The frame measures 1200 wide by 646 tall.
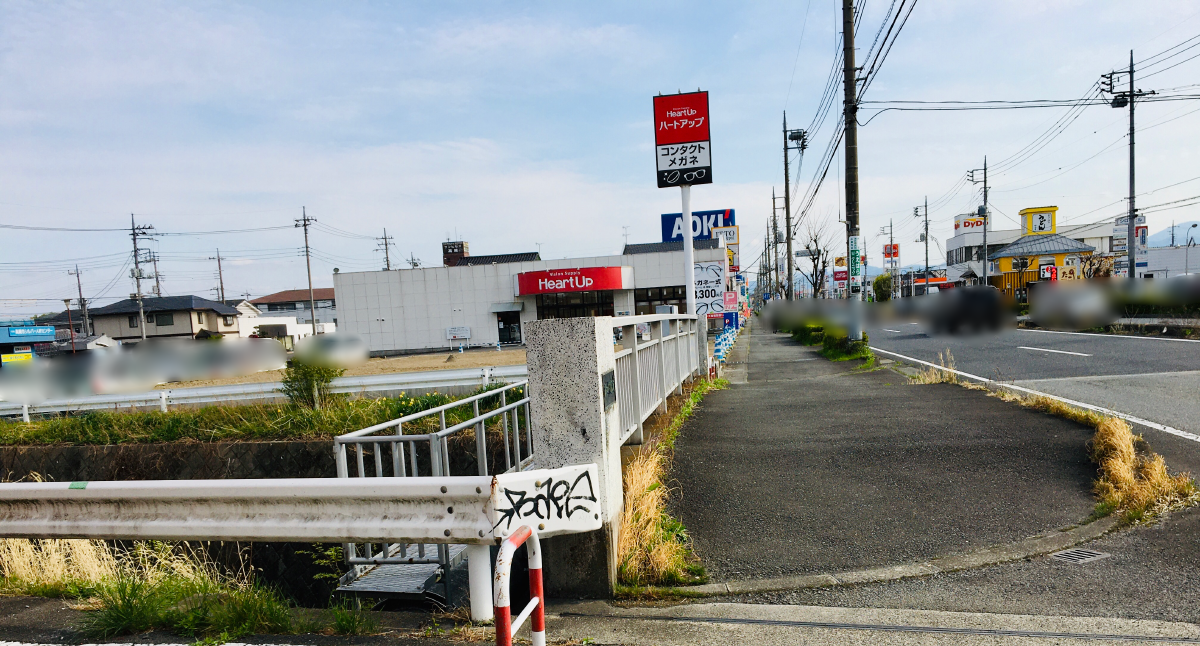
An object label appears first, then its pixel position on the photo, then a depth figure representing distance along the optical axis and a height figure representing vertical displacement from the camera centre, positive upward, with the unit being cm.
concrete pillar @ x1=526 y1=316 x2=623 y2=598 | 360 -77
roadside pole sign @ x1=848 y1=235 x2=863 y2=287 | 1534 +36
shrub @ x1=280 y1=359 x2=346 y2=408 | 961 -117
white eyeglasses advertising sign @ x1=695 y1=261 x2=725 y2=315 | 1481 -8
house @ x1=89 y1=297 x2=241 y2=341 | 5372 -35
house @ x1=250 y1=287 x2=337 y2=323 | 8269 +55
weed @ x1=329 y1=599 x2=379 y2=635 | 335 -173
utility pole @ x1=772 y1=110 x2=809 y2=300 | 3834 +468
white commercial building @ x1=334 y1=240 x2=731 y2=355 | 4281 -18
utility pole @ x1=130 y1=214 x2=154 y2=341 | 5132 +332
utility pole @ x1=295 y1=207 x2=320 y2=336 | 5292 +544
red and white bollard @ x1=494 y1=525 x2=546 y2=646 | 253 -126
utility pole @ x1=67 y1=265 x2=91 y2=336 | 5500 -31
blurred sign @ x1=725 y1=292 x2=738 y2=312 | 1967 -58
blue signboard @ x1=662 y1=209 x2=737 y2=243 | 1786 +191
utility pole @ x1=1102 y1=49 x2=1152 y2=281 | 2448 +622
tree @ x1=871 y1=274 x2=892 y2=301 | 4681 -89
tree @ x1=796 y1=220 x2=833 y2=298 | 3750 +77
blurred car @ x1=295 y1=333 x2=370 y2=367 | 964 -71
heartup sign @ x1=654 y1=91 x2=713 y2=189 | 1077 +253
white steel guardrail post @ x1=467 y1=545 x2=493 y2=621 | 337 -155
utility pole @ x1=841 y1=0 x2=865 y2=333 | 1585 +417
